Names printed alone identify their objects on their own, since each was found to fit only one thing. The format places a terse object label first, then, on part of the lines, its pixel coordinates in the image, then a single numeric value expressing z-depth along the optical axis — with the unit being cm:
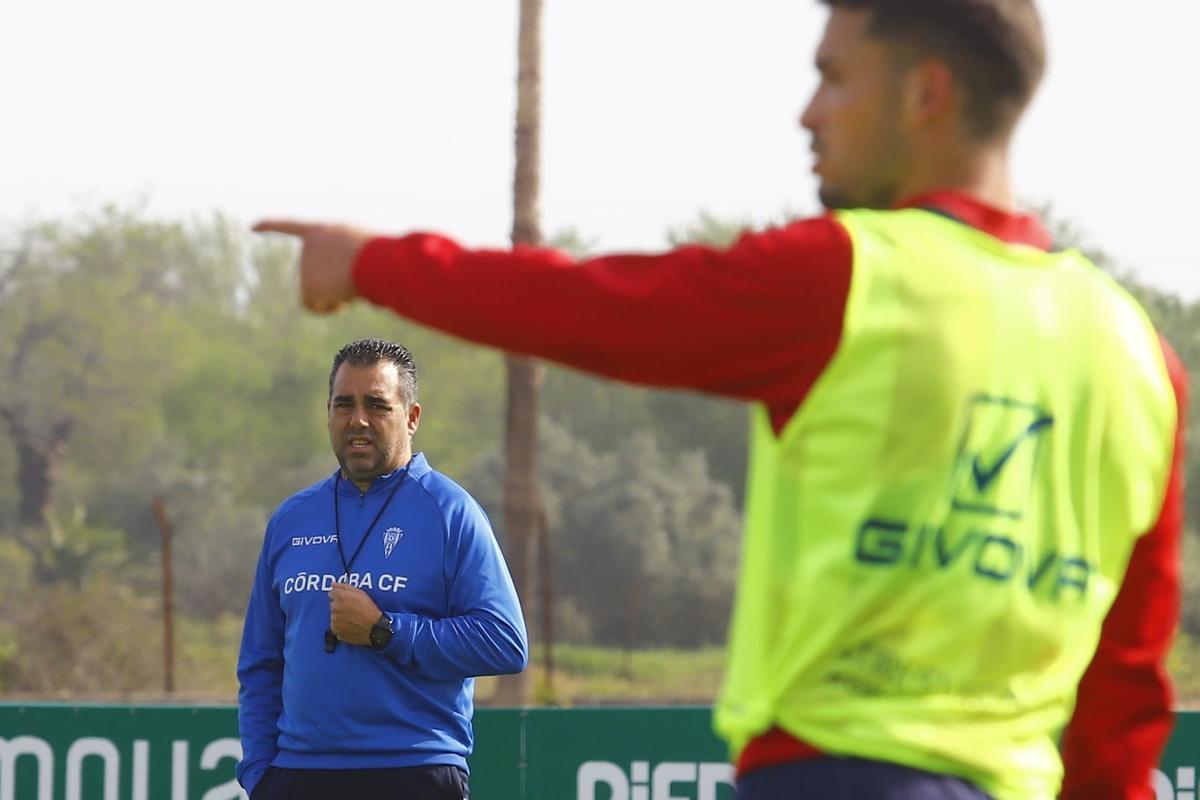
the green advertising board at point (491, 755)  1587
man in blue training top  1093
